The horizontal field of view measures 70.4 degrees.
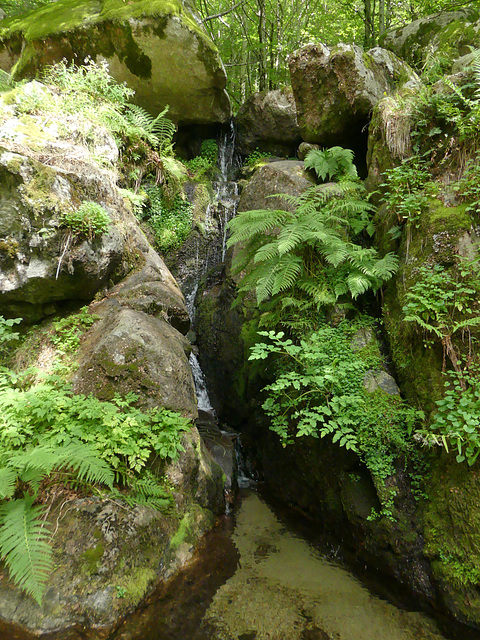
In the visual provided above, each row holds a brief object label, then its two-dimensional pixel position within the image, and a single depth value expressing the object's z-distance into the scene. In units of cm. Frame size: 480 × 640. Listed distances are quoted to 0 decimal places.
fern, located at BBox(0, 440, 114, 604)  241
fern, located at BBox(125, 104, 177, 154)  777
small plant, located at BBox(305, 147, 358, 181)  599
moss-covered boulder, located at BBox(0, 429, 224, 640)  248
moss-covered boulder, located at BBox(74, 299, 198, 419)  380
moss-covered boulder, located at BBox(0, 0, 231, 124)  838
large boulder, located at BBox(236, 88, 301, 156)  1097
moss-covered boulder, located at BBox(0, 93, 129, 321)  425
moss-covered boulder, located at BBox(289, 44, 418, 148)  667
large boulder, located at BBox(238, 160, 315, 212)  625
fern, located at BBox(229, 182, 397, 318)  414
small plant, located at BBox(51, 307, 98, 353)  434
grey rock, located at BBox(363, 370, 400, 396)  368
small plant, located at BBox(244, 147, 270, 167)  1114
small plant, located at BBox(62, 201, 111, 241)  448
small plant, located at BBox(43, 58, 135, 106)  677
